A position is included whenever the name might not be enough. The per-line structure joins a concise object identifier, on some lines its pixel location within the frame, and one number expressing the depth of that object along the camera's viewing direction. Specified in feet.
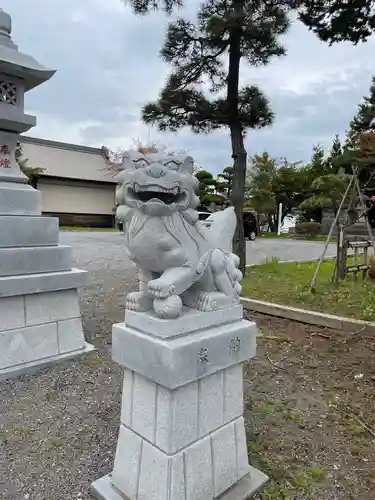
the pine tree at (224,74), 16.46
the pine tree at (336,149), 72.45
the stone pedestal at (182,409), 4.43
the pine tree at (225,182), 64.85
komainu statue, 4.25
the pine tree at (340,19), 12.92
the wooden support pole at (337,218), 16.02
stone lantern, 8.66
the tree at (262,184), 63.87
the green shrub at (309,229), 63.26
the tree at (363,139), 32.09
